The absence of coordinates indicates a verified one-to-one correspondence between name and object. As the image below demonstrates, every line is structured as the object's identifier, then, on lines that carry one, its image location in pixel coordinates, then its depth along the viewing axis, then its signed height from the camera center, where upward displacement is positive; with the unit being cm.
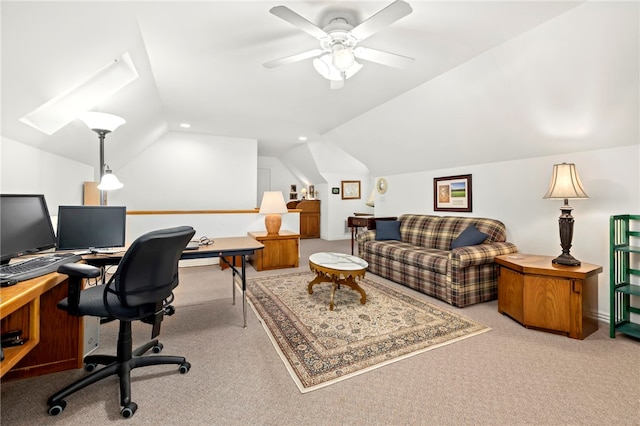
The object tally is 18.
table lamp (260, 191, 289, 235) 445 +4
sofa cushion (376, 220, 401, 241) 457 -30
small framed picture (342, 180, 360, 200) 793 +65
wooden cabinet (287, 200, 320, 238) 798 -13
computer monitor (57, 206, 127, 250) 214 -11
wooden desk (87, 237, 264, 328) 213 -33
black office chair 150 -48
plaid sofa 299 -55
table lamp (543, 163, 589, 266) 250 +16
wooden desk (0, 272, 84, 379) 179 -86
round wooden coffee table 287 -60
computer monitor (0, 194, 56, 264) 164 -9
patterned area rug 193 -102
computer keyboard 137 -31
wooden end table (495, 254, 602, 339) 229 -73
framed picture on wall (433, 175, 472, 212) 407 +29
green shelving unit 230 -51
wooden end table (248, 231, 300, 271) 446 -65
